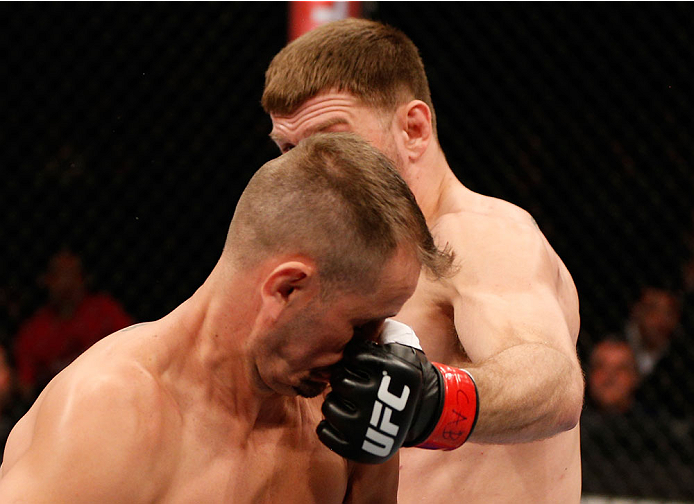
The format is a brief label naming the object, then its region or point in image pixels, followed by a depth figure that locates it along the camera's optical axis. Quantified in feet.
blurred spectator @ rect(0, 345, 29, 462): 17.90
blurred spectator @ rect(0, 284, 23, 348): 19.70
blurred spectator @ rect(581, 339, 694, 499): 17.37
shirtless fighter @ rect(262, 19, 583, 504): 6.95
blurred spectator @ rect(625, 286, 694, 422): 19.53
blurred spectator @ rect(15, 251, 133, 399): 18.76
